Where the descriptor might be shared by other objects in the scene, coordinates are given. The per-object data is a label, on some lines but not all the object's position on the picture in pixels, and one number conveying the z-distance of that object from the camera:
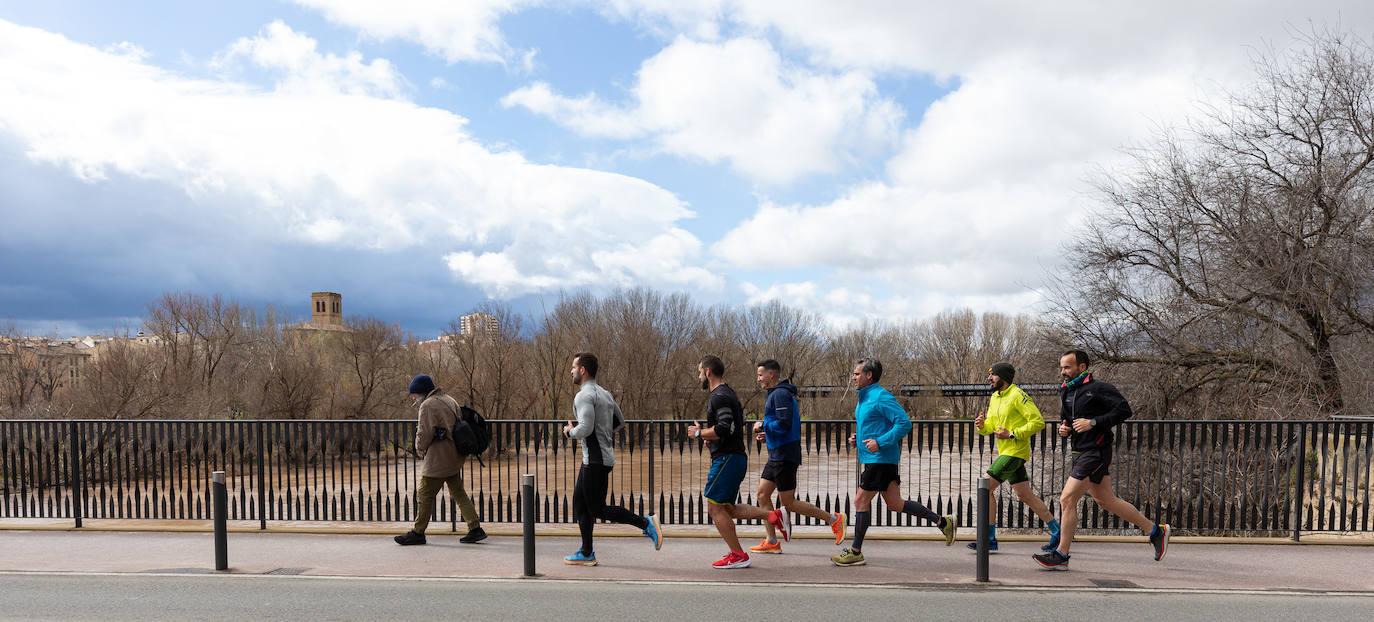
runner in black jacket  7.50
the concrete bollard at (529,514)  7.59
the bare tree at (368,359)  40.69
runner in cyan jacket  7.69
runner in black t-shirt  7.58
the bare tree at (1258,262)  16.77
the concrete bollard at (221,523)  7.91
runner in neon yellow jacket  7.75
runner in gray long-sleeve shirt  7.66
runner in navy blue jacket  7.89
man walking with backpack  8.93
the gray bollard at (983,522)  7.30
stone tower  191.32
